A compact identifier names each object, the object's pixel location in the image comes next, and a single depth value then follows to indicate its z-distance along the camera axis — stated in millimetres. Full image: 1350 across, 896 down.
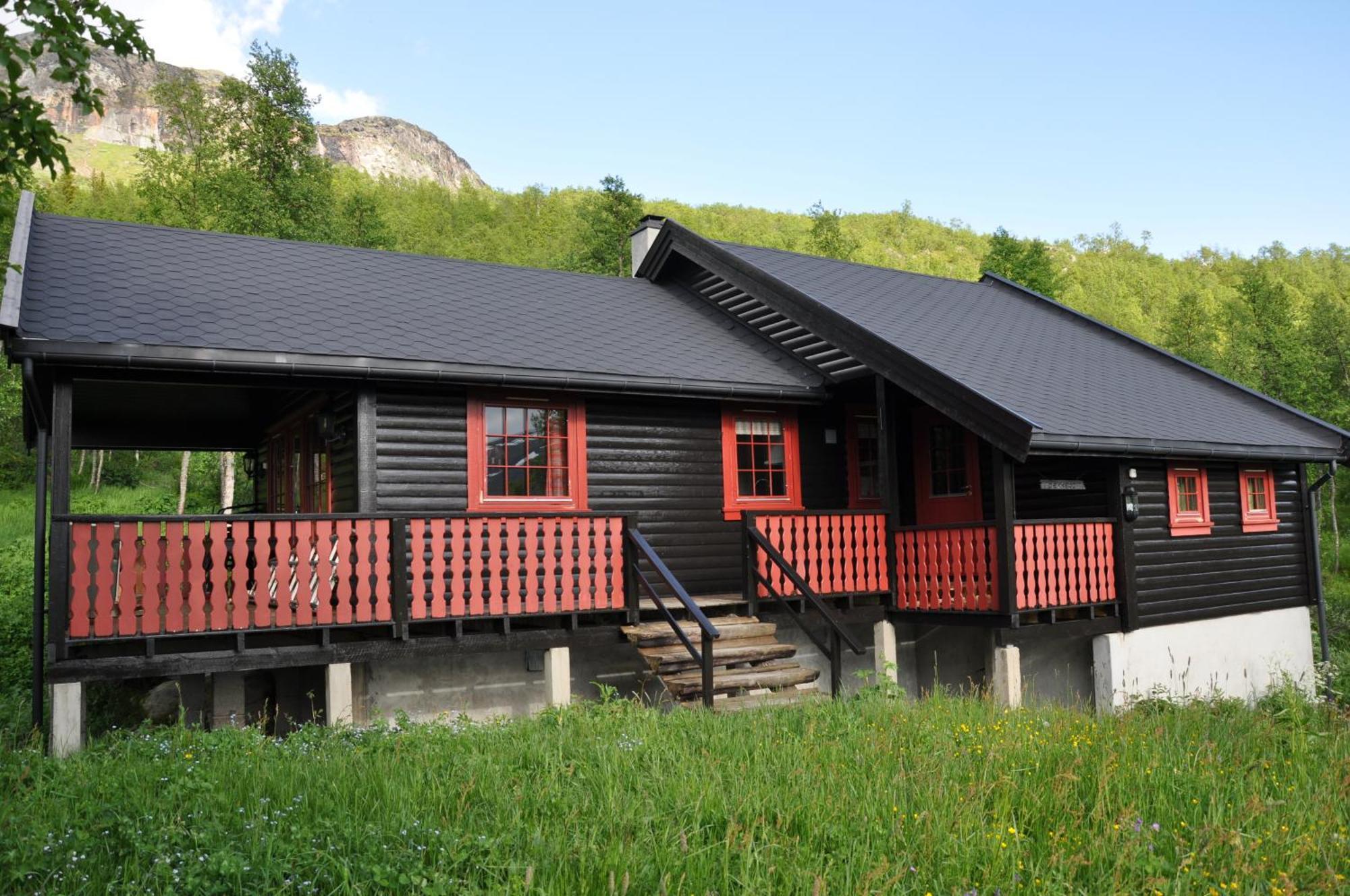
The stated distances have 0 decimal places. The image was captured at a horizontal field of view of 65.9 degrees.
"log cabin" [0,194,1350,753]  8961
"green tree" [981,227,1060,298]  40250
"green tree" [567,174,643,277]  39219
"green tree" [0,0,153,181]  4598
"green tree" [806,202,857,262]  47125
